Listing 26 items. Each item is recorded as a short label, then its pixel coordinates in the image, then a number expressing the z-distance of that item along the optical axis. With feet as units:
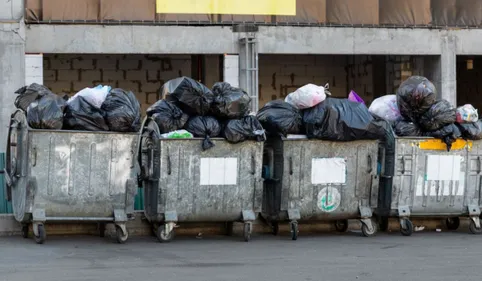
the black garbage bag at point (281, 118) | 38.53
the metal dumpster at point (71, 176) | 35.63
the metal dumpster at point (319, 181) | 38.68
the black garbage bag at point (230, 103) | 37.68
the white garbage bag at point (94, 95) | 37.11
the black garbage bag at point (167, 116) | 37.40
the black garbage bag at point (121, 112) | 36.65
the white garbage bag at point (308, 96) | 38.83
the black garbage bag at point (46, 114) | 35.65
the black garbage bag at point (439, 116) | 39.88
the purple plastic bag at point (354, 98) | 40.95
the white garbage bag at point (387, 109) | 41.29
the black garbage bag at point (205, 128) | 37.42
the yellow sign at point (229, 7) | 62.95
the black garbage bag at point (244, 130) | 37.47
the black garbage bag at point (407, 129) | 40.19
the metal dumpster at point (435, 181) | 39.88
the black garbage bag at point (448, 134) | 40.04
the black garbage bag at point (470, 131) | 40.32
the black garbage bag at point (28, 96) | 37.37
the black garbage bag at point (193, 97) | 37.81
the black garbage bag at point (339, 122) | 38.63
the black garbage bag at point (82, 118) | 36.45
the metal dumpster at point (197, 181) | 37.06
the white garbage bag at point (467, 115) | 40.34
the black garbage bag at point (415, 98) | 40.11
